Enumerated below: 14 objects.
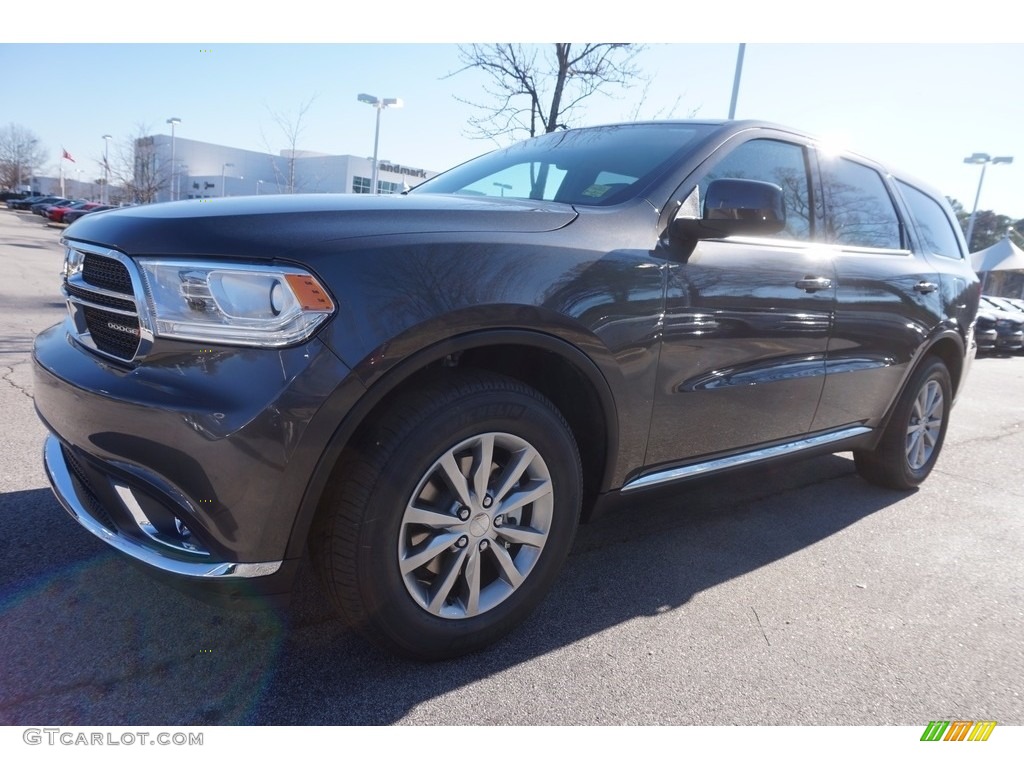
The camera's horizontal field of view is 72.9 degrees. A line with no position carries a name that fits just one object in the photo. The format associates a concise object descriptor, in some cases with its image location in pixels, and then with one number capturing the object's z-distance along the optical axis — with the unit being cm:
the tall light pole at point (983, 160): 2997
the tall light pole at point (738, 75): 1089
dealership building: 4950
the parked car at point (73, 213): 3719
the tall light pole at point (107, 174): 4401
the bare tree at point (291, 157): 2662
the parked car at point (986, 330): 1547
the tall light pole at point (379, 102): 2278
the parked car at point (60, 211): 3928
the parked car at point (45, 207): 4216
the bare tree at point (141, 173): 4009
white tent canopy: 3135
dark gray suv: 170
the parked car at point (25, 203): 5191
